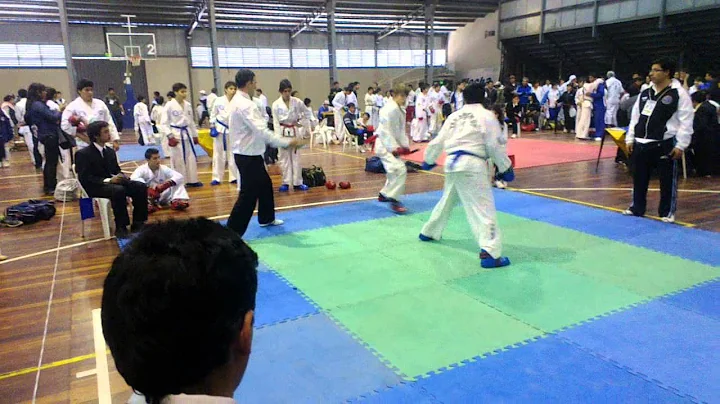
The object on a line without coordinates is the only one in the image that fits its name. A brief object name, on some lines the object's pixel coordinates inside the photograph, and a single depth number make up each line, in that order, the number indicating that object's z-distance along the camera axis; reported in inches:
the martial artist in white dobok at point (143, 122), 552.4
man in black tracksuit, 207.9
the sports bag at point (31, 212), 251.9
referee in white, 202.2
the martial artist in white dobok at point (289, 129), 310.5
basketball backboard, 838.5
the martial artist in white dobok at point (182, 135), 319.0
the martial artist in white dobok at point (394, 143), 252.4
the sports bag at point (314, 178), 325.1
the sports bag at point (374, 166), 369.3
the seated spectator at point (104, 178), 219.8
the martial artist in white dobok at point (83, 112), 266.4
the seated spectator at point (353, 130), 478.3
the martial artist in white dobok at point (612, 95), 539.8
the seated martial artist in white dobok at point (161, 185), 264.5
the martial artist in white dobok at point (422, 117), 581.3
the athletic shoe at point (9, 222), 247.0
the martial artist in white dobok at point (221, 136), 334.6
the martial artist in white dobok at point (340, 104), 581.6
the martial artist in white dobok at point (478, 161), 168.7
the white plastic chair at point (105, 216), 222.1
